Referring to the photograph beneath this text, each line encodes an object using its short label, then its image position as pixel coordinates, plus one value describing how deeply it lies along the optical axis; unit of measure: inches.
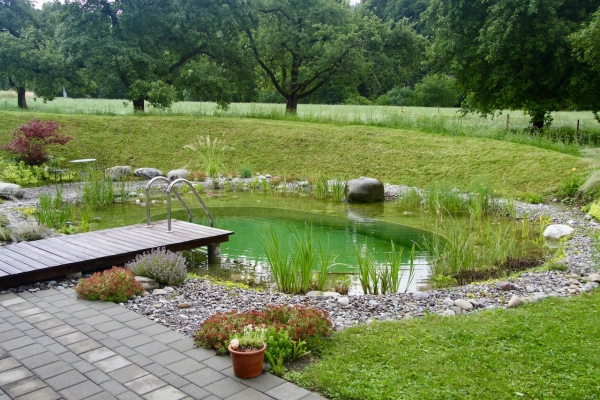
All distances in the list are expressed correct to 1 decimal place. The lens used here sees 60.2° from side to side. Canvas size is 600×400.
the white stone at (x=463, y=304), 183.8
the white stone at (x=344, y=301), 191.6
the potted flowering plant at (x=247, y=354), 126.8
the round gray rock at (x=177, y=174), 556.7
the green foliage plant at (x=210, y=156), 575.5
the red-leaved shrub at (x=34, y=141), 542.6
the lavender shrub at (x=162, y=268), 210.2
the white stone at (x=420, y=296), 199.5
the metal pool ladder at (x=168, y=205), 266.2
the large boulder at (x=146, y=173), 573.6
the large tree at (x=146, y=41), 713.0
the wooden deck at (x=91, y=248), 211.0
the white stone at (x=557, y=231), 309.2
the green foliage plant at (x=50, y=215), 310.8
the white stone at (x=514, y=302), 180.5
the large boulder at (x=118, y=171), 557.9
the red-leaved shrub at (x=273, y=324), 143.7
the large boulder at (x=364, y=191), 458.0
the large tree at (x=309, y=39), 836.6
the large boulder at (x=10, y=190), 441.4
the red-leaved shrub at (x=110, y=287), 187.8
